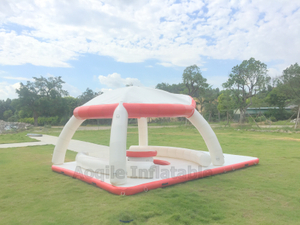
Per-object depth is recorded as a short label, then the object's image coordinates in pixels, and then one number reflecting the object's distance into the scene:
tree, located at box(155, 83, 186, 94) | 50.12
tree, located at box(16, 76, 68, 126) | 36.12
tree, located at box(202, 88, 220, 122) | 38.09
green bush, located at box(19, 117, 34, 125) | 39.88
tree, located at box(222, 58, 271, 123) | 26.28
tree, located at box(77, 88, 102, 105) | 41.75
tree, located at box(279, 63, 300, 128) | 24.86
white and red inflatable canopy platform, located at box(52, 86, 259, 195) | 5.68
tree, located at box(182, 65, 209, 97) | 32.03
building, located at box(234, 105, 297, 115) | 40.96
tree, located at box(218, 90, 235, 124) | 27.45
